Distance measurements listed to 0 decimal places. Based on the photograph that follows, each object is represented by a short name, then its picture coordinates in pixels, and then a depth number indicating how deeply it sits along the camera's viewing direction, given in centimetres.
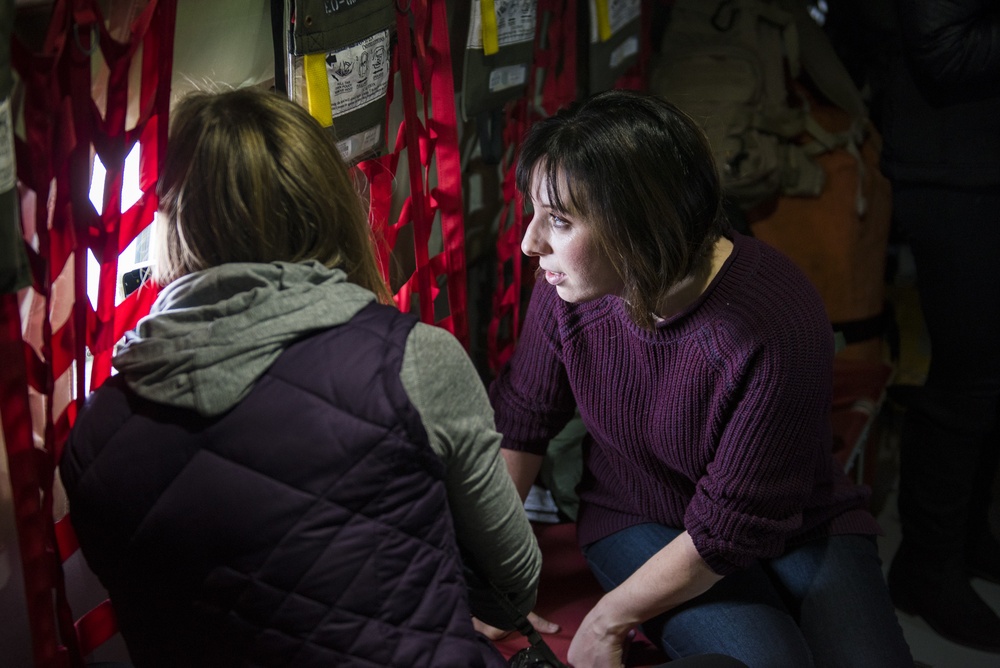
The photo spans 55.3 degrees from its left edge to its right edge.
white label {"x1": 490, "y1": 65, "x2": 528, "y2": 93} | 173
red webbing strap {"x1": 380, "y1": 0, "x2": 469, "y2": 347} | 148
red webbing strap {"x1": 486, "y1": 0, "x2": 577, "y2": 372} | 190
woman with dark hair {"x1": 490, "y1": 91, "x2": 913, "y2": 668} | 123
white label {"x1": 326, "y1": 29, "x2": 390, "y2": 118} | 131
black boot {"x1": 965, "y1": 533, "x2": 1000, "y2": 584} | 216
